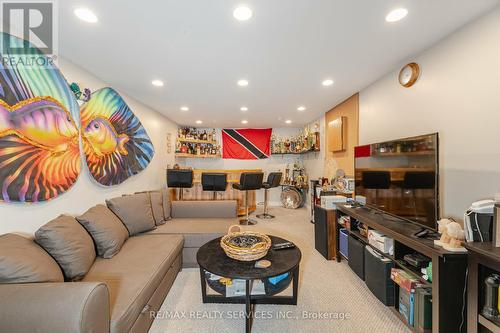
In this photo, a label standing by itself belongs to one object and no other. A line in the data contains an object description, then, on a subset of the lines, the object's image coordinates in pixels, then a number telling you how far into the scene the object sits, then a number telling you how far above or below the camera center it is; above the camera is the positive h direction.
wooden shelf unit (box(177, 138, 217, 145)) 5.34 +0.68
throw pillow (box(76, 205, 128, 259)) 1.85 -0.61
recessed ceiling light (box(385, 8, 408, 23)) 1.43 +1.08
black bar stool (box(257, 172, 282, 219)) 4.87 -0.40
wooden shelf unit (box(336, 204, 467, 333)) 1.32 -0.77
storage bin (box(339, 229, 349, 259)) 2.55 -0.96
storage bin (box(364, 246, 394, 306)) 1.78 -0.99
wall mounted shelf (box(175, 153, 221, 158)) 5.16 +0.28
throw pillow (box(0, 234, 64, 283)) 1.14 -0.58
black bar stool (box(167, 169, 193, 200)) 3.88 -0.23
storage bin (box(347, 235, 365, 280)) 2.19 -0.97
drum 5.79 -0.89
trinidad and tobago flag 6.15 +0.69
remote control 1.95 -0.76
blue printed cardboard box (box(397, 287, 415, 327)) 1.56 -1.08
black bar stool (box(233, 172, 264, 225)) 4.24 -0.36
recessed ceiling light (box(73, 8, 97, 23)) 1.41 +1.05
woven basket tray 1.68 -0.69
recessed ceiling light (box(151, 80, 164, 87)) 2.67 +1.09
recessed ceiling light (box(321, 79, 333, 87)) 2.65 +1.11
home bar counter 4.48 -0.61
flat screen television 1.56 -0.09
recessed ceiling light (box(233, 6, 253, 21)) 1.41 +1.07
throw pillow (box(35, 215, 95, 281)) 1.46 -0.59
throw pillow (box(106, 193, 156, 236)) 2.34 -0.54
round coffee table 1.52 -0.78
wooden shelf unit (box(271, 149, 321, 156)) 4.97 +0.39
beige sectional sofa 0.98 -0.80
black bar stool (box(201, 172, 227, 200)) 4.06 -0.30
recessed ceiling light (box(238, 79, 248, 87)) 2.67 +1.10
